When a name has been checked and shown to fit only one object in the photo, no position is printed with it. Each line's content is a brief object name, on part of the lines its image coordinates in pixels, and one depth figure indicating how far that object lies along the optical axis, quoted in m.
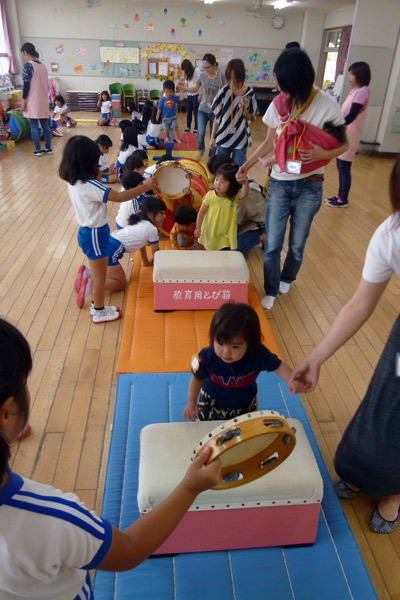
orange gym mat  2.63
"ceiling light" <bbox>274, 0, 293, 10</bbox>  11.02
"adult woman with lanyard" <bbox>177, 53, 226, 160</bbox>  5.98
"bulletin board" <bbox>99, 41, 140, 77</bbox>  12.73
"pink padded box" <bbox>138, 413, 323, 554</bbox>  1.52
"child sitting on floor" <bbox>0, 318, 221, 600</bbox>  0.72
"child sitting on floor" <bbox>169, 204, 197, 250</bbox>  3.80
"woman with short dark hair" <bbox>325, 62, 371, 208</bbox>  4.90
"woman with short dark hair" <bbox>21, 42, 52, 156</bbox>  7.15
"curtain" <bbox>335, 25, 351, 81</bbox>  11.23
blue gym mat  1.52
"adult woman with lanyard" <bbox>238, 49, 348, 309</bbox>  2.49
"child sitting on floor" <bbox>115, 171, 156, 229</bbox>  3.62
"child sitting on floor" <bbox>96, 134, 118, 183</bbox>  5.77
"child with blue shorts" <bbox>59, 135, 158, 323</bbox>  2.46
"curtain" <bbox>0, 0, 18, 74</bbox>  11.51
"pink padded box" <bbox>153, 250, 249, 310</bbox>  3.08
